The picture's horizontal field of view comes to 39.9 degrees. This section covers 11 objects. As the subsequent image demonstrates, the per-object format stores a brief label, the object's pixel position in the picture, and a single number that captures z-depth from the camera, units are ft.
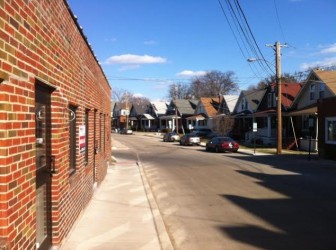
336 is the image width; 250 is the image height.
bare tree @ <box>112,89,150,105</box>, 575.71
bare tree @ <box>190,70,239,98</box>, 391.04
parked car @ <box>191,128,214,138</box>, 210.18
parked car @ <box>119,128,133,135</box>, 301.84
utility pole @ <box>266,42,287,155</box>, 111.14
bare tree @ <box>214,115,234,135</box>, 183.72
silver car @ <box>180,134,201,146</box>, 164.35
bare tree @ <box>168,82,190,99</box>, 416.01
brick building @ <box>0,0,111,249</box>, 12.62
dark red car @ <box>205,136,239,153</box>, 124.77
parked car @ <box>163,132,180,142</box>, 196.44
